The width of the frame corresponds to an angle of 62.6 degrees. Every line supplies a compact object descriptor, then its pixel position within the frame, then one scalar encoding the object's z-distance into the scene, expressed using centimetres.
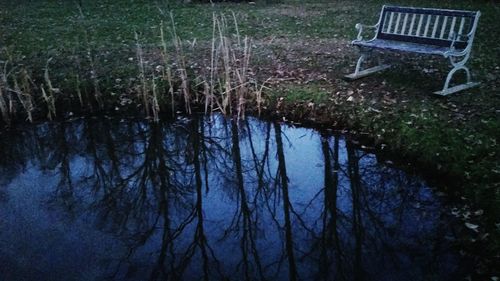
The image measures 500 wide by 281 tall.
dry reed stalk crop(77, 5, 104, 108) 650
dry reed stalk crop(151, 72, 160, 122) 615
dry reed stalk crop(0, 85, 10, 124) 602
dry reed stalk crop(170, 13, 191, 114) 618
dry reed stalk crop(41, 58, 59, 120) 622
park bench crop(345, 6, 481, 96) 562
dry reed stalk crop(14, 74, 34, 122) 603
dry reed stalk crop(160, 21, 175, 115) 607
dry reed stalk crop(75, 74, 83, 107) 632
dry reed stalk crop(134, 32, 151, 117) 610
